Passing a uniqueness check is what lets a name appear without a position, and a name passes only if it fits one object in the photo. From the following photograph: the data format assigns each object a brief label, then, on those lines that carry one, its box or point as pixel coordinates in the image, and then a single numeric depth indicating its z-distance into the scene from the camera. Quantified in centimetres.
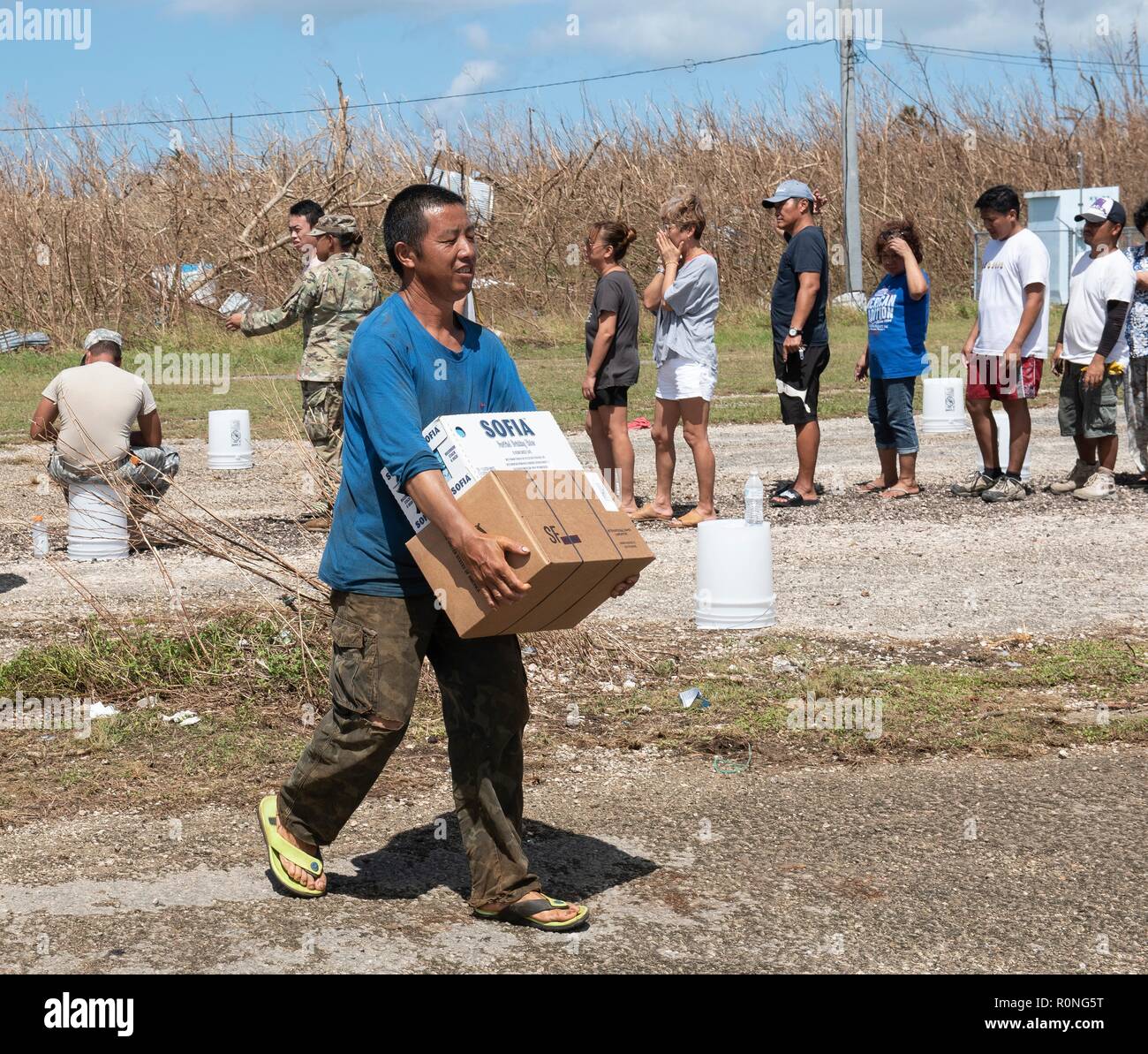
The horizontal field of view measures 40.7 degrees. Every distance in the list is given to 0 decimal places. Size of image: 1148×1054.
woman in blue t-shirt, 1090
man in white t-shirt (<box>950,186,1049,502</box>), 1060
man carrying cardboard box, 410
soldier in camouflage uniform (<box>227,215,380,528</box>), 978
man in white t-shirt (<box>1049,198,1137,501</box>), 1073
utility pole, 2792
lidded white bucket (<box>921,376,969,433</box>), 1498
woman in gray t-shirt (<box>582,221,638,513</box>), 1012
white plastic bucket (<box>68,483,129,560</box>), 948
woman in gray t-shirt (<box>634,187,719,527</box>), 1003
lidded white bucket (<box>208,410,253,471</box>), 1352
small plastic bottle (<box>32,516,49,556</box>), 904
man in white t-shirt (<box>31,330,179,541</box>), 943
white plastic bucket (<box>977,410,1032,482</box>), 1191
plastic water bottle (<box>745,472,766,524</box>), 789
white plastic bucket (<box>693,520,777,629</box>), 757
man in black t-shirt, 1051
